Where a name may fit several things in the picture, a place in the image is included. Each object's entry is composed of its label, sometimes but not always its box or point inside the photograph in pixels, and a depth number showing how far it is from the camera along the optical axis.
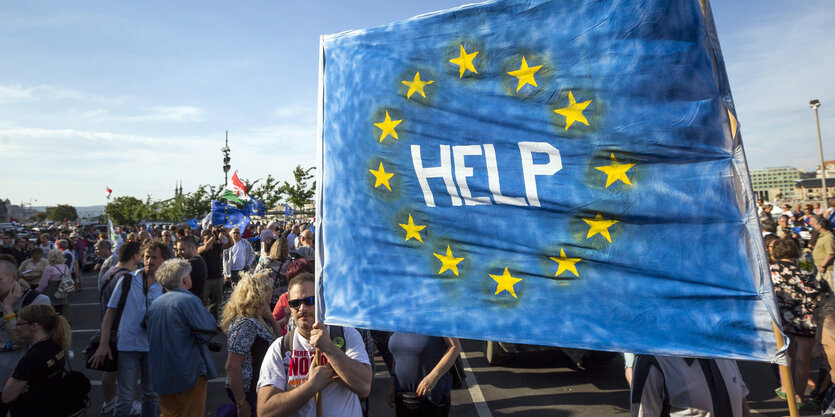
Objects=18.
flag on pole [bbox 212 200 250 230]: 14.51
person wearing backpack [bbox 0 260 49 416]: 4.27
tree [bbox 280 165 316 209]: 36.75
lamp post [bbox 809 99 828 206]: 30.47
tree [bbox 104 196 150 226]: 69.38
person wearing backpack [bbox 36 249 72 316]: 8.19
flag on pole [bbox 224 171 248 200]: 17.40
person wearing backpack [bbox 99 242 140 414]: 5.39
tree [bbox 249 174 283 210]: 40.09
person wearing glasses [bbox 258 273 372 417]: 2.47
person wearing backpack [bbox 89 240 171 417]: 4.78
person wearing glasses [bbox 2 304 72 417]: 3.73
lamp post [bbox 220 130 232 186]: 27.80
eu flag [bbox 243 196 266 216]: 15.98
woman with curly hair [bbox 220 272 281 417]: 3.85
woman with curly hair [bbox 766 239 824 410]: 5.39
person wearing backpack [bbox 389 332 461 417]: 3.56
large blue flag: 2.09
